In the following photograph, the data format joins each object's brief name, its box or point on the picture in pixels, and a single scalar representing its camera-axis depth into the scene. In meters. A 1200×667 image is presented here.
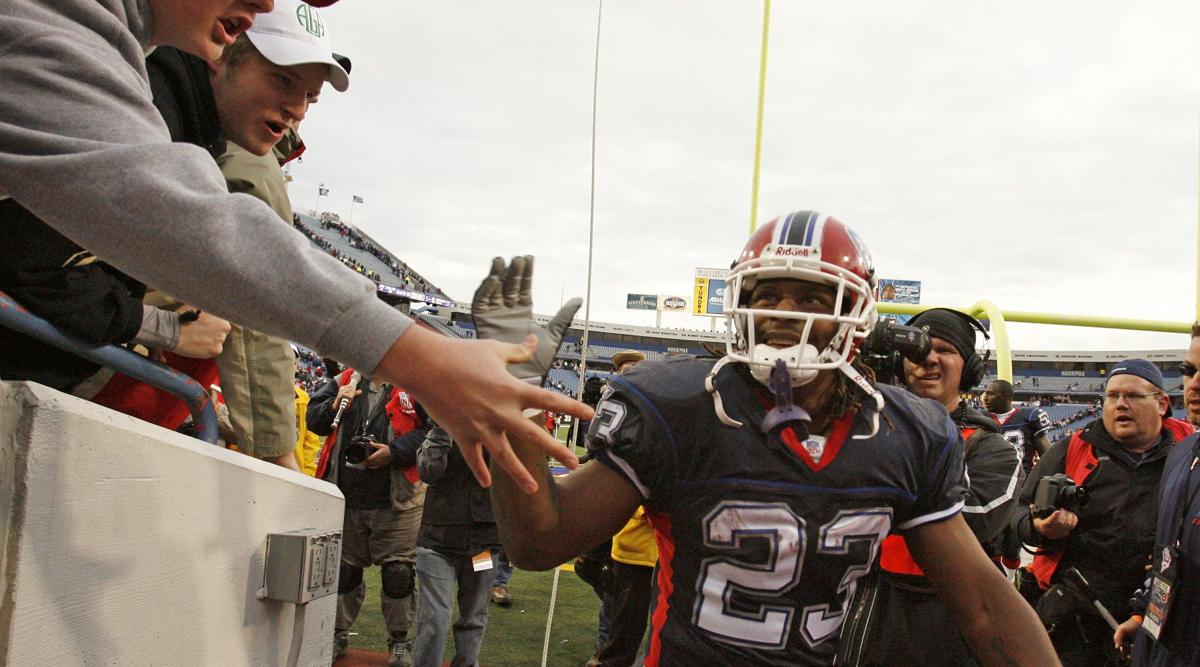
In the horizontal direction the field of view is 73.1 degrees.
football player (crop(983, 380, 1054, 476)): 5.49
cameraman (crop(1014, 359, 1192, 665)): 3.70
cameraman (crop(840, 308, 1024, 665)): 2.71
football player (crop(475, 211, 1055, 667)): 1.68
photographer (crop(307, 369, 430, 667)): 4.66
